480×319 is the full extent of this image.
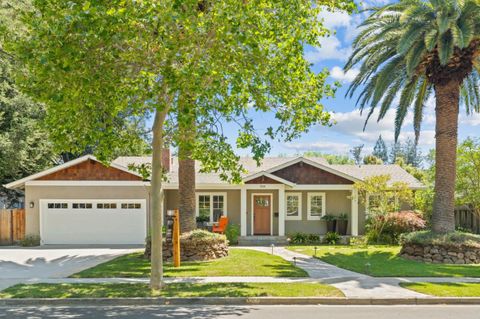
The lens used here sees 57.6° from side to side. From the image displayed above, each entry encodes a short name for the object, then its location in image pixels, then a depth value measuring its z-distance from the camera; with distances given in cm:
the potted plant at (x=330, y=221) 2319
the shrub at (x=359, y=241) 2080
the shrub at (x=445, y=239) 1498
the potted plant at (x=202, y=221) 2242
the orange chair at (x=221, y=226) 2072
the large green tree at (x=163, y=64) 835
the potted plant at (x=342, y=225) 2330
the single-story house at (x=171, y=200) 2145
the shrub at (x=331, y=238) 2190
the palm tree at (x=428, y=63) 1438
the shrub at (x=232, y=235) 2108
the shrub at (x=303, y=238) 2209
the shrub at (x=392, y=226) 2072
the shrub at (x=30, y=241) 2095
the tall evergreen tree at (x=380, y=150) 11112
